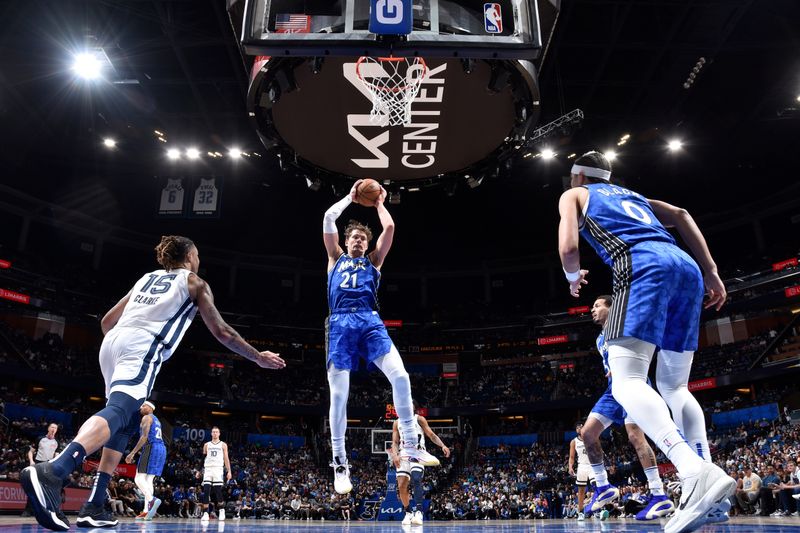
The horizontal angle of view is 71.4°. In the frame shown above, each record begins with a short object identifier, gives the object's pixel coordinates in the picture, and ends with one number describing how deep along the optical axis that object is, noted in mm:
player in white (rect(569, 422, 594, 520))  13161
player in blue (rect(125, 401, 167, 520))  10789
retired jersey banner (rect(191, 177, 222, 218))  24656
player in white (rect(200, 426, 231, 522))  13070
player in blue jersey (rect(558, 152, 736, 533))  2777
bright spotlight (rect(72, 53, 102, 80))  17875
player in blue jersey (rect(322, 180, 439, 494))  5434
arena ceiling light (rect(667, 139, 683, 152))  22997
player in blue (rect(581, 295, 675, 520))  5682
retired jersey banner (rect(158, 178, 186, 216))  25372
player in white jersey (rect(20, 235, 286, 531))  3936
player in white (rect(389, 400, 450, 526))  6651
